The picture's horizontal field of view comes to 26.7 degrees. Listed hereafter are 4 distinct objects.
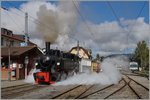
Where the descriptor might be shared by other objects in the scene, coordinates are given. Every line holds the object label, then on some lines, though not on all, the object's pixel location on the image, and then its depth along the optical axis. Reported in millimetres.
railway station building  32281
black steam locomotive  24797
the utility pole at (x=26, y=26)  35456
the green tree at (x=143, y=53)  74119
